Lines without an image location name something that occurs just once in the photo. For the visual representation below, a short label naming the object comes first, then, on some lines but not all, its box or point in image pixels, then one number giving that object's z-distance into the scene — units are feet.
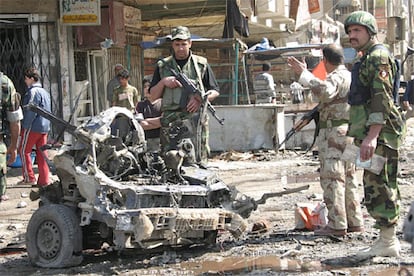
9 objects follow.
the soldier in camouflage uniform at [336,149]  21.70
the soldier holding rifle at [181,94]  22.95
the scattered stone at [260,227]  23.80
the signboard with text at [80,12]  44.91
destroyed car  19.19
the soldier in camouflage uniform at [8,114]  22.84
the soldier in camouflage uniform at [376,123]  18.49
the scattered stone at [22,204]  31.94
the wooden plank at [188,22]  66.08
